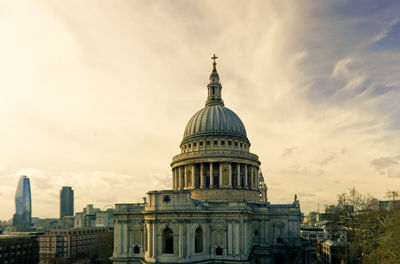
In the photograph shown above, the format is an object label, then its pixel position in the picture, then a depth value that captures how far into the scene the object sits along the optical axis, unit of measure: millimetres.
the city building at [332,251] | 76000
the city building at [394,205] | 61522
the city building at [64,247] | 102188
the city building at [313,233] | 115212
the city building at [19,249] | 82881
